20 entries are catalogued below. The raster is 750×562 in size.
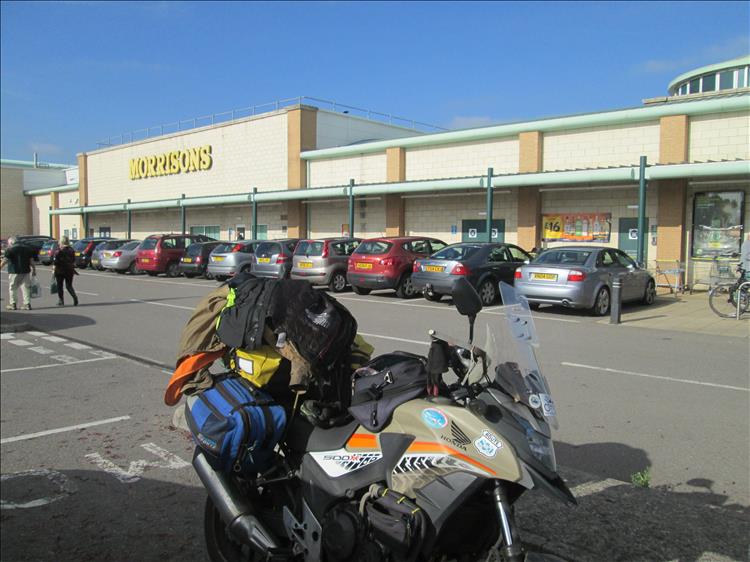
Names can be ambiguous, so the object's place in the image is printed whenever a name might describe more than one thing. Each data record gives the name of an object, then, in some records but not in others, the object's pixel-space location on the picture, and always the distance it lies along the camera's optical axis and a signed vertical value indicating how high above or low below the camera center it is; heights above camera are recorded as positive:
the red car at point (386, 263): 16.66 -0.55
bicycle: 12.77 -1.08
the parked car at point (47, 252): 33.92 -0.73
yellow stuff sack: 3.04 -0.61
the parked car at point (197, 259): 24.20 -0.71
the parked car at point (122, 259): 27.58 -0.84
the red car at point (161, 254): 25.64 -0.57
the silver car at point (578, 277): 12.92 -0.69
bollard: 12.09 -1.07
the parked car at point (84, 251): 32.16 -0.59
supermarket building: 18.41 +2.68
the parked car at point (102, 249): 28.52 -0.43
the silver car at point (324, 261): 18.47 -0.58
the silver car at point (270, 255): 19.58 -0.42
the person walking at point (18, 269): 14.26 -0.69
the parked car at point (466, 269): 14.86 -0.61
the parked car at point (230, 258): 21.78 -0.59
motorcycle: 2.40 -0.96
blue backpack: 2.88 -0.88
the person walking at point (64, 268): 15.07 -0.70
